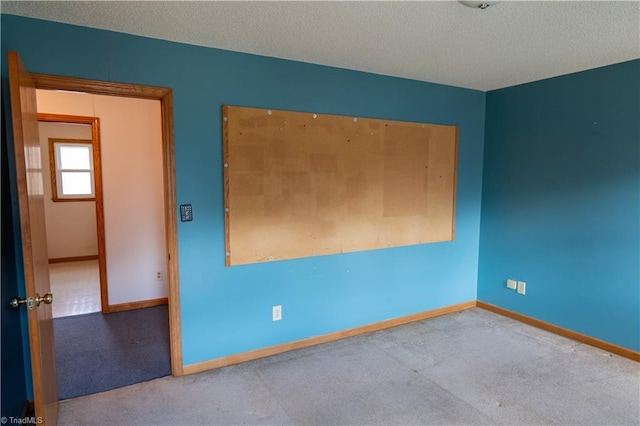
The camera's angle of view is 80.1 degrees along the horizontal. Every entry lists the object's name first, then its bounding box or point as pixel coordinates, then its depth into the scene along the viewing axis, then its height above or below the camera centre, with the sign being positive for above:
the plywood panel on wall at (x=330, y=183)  2.73 +0.00
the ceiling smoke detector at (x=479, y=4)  1.85 +0.88
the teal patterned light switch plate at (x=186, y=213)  2.56 -0.20
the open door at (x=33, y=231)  1.60 -0.22
